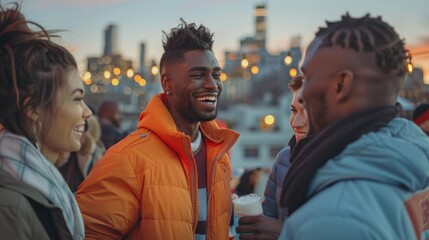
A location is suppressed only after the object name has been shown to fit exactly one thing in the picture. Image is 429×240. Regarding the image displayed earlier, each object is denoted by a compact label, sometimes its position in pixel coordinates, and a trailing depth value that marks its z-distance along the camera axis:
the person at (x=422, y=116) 4.07
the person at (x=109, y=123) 6.52
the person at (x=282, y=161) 2.96
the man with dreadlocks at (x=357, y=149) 1.30
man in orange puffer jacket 2.44
